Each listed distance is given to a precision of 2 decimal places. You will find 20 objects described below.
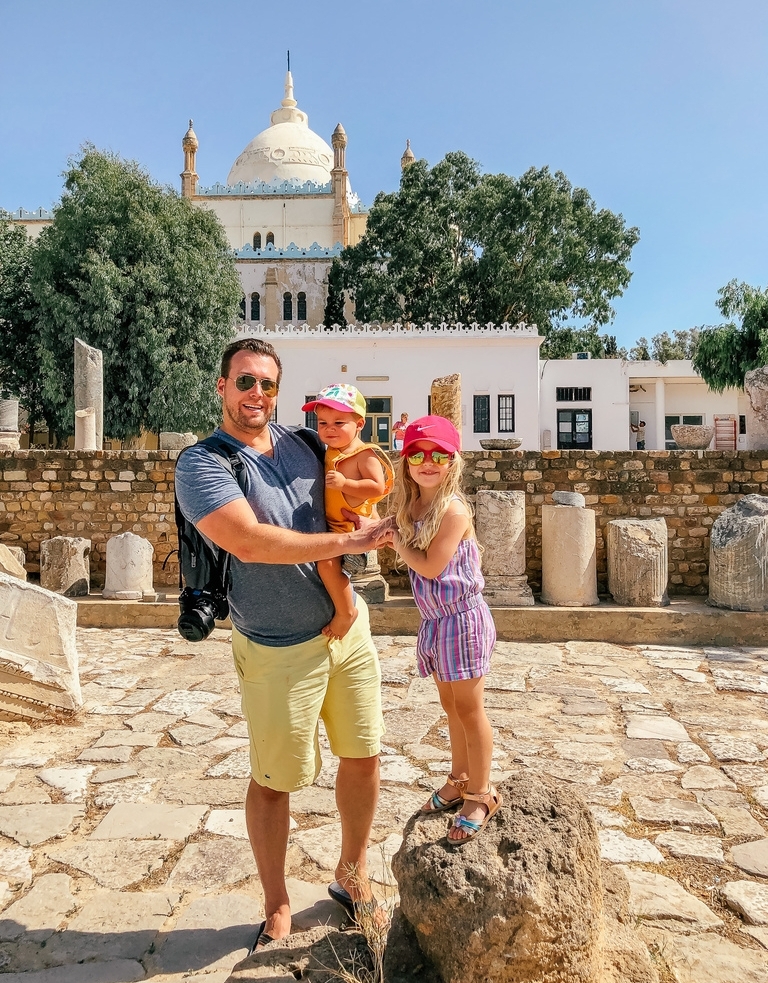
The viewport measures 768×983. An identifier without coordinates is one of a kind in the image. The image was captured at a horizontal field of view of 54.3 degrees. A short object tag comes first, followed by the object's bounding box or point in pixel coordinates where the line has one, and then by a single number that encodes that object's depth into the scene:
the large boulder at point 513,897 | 1.95
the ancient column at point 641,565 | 7.74
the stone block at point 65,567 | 8.66
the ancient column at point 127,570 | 8.34
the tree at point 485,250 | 29.69
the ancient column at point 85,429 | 12.38
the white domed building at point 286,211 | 34.41
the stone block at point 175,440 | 12.45
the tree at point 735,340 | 24.94
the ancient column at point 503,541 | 8.06
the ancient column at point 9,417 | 14.17
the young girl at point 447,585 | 2.48
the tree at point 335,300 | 32.91
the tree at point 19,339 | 22.62
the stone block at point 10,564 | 8.04
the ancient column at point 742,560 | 7.33
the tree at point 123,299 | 20.97
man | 2.17
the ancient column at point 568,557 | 7.92
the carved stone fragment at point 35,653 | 4.64
